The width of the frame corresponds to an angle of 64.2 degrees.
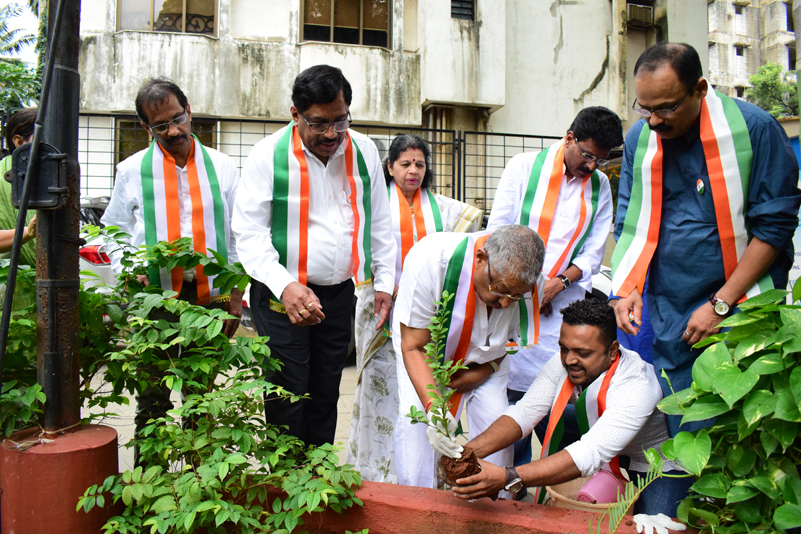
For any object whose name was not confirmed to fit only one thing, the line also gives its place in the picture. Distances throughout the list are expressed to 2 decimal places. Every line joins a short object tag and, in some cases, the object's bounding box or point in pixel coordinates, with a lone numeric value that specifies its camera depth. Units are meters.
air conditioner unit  11.92
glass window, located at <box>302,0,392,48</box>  10.84
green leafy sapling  1.97
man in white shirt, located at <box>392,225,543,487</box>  2.24
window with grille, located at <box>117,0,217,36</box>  10.34
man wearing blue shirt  2.11
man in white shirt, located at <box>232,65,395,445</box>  2.50
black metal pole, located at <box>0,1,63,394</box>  1.73
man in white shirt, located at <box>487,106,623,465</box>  3.16
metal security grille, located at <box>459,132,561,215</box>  10.16
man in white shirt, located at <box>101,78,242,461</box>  2.65
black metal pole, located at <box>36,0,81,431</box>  1.82
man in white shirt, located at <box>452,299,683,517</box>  2.18
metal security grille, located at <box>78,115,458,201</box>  9.29
